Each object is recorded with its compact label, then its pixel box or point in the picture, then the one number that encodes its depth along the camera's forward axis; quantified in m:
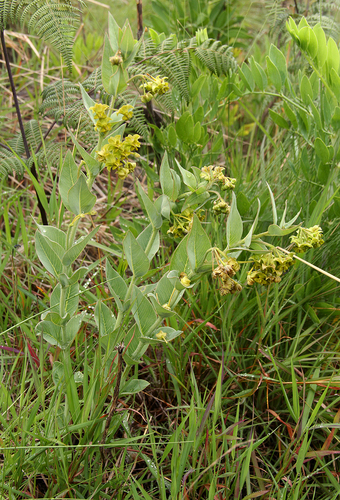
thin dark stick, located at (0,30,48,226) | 1.74
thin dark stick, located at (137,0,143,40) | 1.85
